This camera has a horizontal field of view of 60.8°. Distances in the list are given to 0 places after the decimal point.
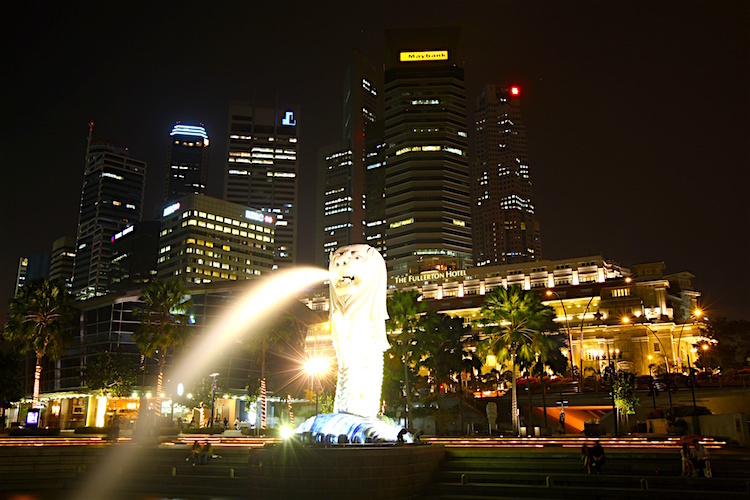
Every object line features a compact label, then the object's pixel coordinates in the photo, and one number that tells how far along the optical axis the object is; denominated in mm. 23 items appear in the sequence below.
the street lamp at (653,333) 91056
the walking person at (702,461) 20406
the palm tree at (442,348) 51188
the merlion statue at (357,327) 23375
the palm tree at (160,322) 47906
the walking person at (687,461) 20575
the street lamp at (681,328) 98669
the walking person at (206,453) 25422
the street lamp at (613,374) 44375
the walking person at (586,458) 21922
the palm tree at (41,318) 49500
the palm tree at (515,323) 46062
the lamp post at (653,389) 50919
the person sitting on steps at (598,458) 21703
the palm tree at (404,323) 49938
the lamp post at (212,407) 49031
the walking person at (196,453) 25562
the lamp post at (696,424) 37344
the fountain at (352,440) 19312
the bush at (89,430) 49031
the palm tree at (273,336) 53094
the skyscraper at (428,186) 181375
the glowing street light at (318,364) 47906
